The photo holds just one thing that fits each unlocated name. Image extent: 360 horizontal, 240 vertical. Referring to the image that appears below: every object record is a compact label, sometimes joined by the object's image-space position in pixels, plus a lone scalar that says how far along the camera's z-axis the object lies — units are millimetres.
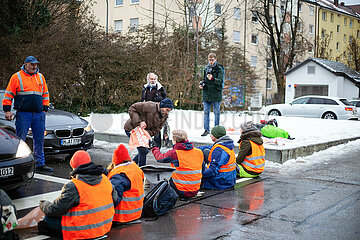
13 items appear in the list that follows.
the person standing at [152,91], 9125
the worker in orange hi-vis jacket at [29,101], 7426
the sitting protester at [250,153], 7594
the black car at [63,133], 8602
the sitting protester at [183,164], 6195
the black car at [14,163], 5614
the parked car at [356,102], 26356
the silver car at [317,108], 22062
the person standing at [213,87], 11523
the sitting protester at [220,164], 6660
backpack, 5398
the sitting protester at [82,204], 4289
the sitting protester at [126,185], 4969
